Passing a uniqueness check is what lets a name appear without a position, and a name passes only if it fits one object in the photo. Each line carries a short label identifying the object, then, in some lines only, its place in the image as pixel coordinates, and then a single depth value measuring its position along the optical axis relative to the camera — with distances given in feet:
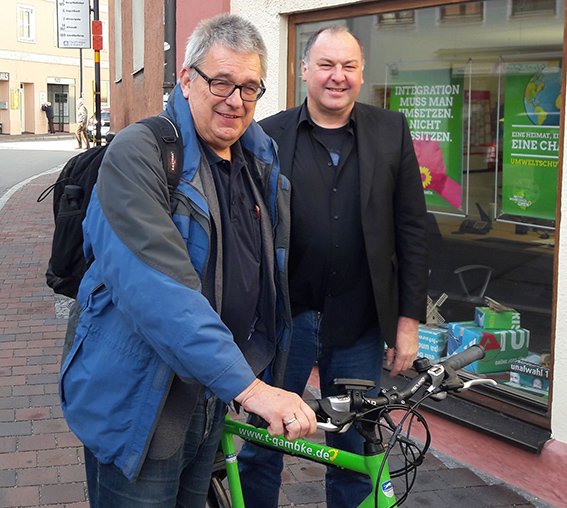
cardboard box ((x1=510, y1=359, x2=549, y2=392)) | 14.19
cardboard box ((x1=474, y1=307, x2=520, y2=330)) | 15.78
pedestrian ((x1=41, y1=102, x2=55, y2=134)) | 138.31
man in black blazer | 9.85
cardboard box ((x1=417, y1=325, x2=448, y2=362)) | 16.53
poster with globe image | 14.44
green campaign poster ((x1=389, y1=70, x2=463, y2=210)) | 16.75
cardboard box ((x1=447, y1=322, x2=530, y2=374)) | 15.17
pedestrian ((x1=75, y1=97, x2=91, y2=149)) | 101.55
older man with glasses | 6.13
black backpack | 7.91
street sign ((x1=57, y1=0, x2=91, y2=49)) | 51.85
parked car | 103.22
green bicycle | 6.79
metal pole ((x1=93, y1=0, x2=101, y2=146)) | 45.81
